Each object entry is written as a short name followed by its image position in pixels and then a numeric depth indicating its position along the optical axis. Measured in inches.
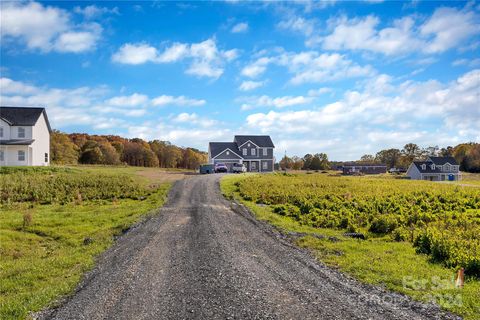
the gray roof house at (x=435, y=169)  3570.4
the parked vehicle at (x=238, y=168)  2477.9
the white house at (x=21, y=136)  1849.9
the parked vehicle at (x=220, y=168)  2335.1
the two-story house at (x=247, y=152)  2790.4
